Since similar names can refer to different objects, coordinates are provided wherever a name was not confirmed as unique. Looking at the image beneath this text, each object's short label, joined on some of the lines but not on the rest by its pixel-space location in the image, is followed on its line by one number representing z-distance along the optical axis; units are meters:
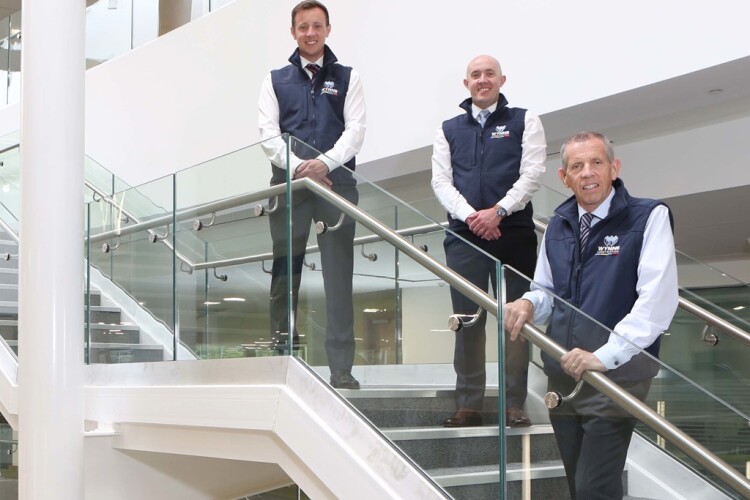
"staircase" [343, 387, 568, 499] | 2.66
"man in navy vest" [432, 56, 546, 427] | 4.02
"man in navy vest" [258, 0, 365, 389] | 3.54
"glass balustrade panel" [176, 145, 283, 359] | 3.85
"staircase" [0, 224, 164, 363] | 4.93
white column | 4.27
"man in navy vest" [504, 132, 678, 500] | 2.58
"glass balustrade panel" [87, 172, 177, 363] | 4.58
